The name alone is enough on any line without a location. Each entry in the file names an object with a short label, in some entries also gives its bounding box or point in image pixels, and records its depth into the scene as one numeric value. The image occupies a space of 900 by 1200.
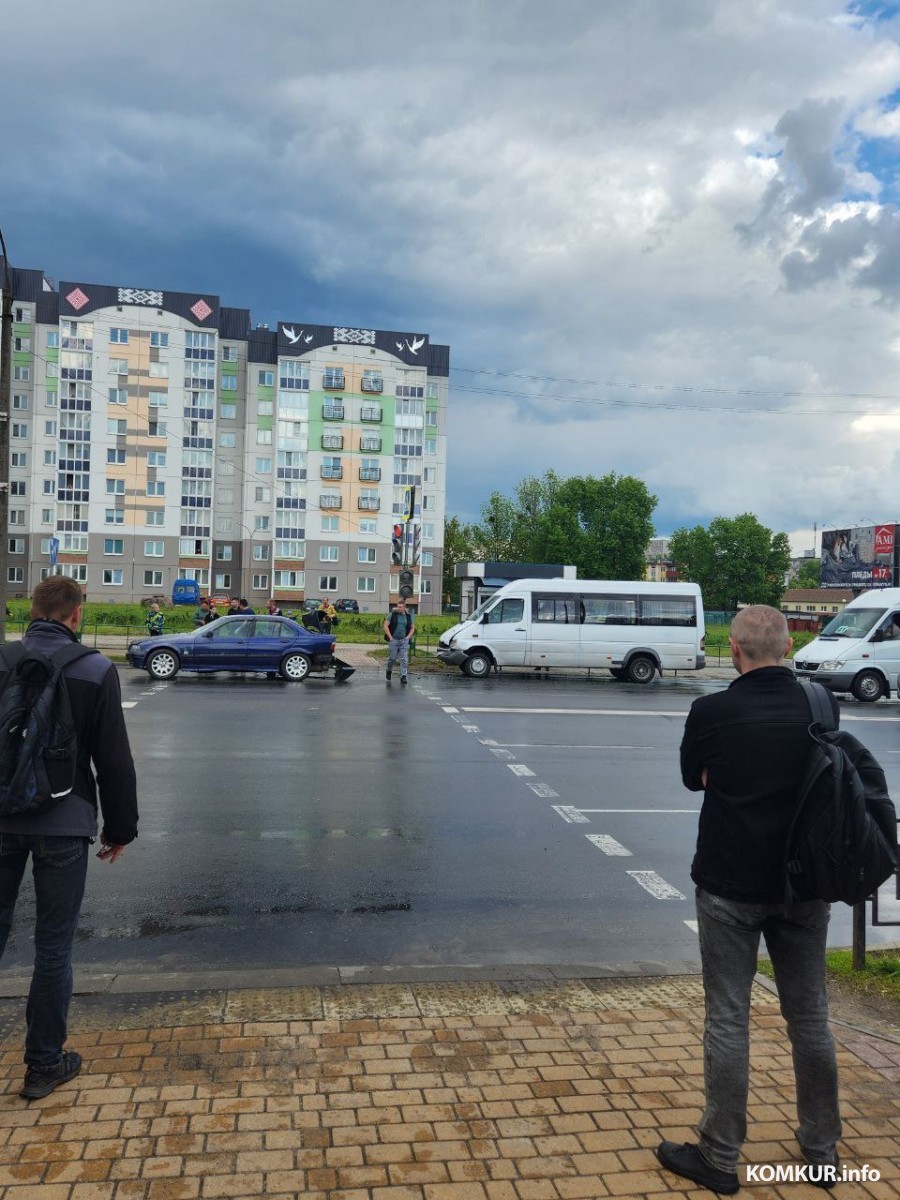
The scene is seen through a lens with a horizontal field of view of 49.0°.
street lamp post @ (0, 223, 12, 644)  11.12
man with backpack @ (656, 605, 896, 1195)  3.22
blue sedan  21.00
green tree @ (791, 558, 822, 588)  187.38
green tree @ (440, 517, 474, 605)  115.12
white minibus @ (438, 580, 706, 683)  24.86
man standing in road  21.54
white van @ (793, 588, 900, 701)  22.05
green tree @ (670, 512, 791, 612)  111.06
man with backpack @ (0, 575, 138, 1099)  3.65
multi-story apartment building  77.75
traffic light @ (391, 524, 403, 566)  26.35
